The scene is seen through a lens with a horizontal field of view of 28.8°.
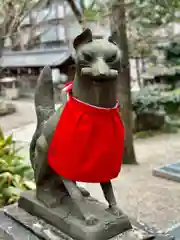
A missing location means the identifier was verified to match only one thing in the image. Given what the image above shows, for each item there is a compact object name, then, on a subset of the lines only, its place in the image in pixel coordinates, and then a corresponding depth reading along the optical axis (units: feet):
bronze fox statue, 5.73
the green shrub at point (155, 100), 23.30
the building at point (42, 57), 40.14
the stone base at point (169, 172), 13.83
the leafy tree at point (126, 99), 15.26
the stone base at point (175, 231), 8.66
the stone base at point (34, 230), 6.45
